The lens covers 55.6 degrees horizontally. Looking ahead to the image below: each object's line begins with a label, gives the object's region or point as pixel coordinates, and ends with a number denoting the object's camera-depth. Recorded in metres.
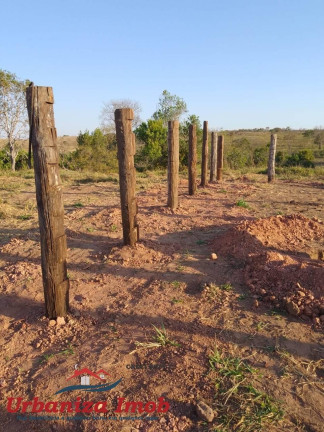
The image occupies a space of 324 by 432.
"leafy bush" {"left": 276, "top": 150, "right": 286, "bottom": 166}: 21.51
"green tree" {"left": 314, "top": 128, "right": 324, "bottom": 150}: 29.84
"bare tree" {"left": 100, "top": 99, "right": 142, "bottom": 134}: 27.68
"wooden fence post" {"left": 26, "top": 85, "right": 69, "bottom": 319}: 2.72
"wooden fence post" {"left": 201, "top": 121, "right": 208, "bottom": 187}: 10.32
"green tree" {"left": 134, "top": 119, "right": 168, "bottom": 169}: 19.28
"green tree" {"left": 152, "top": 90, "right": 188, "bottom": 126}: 22.61
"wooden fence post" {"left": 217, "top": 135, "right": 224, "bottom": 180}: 12.31
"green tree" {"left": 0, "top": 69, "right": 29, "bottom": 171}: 16.36
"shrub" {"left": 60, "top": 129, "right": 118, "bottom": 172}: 19.03
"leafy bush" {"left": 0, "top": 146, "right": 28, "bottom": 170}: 19.62
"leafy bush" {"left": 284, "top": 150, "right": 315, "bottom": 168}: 20.16
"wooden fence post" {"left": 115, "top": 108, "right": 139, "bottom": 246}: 4.62
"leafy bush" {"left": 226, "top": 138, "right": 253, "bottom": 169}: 20.58
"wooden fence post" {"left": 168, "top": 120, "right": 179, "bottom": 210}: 7.18
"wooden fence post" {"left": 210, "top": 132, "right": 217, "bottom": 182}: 11.93
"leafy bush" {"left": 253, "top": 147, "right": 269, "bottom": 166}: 22.73
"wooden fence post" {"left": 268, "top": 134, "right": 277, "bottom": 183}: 11.73
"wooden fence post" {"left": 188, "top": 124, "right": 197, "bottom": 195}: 8.72
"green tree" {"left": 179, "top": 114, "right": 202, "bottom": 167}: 18.55
